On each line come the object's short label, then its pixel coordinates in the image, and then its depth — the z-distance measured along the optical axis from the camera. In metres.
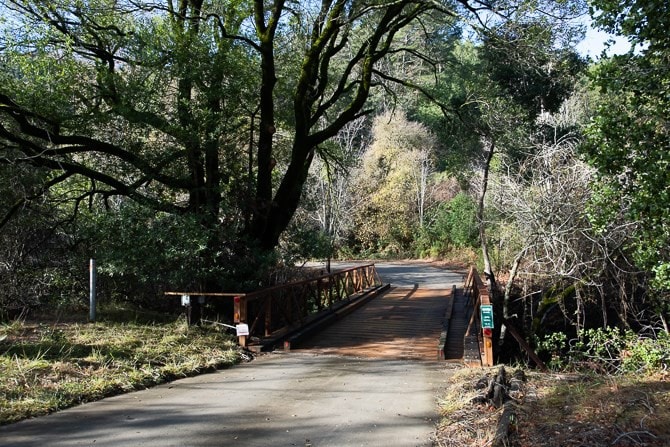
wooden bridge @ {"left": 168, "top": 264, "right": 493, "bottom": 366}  10.31
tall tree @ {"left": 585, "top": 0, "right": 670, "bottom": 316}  5.57
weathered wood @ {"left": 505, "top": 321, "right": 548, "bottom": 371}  9.52
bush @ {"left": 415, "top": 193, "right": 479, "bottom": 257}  33.94
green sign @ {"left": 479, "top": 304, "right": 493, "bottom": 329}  8.66
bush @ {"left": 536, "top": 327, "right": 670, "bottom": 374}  9.80
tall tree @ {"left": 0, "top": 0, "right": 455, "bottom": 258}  10.60
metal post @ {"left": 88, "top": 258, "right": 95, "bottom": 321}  10.17
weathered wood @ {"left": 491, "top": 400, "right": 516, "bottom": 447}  4.52
